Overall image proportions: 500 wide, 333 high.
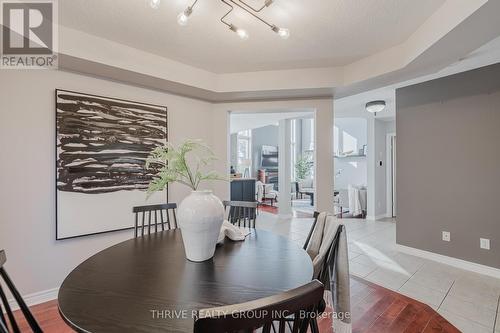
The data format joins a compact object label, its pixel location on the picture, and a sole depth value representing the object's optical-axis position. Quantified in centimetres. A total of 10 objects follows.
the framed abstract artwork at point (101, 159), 238
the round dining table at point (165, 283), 85
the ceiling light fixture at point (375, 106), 443
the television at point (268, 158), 1187
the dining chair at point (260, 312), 58
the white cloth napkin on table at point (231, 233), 177
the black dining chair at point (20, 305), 99
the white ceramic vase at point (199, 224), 137
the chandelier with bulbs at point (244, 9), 168
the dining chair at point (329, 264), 144
